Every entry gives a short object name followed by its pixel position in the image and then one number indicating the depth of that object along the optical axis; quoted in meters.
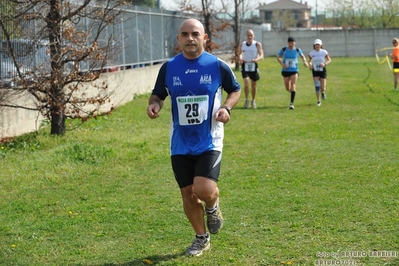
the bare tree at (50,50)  13.42
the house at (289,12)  109.31
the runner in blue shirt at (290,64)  20.50
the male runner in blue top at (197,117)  6.62
